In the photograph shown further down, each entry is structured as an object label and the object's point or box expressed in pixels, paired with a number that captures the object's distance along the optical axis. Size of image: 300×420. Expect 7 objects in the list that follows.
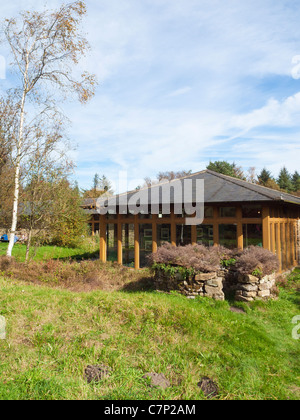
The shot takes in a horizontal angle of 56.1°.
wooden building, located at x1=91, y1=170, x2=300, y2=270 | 10.62
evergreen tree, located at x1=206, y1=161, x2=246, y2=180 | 41.30
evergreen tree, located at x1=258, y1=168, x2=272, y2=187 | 48.40
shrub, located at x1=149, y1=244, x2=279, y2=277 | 8.28
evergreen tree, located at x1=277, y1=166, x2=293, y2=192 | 46.12
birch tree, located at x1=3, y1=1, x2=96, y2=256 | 11.23
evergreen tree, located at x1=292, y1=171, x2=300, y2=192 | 48.08
